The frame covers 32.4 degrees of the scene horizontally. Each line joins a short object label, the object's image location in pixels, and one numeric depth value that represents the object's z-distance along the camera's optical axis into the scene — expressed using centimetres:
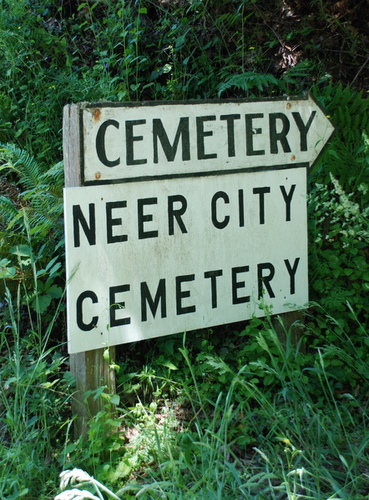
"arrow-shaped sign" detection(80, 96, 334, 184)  275
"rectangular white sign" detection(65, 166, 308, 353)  275
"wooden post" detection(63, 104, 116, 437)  274
